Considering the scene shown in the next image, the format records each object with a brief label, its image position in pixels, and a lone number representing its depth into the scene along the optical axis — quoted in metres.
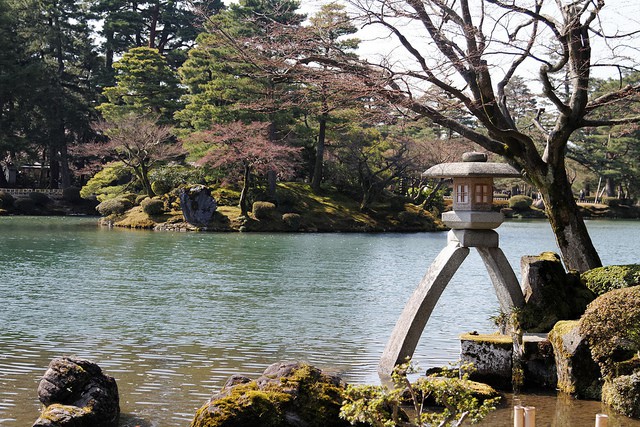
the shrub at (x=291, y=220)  32.78
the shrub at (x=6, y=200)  40.44
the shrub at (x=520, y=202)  53.31
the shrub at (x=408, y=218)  36.78
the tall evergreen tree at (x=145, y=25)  45.66
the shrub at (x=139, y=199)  36.19
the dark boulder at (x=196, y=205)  31.84
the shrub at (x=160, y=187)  35.59
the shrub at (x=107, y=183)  37.78
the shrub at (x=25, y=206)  40.97
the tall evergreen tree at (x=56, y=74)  42.25
